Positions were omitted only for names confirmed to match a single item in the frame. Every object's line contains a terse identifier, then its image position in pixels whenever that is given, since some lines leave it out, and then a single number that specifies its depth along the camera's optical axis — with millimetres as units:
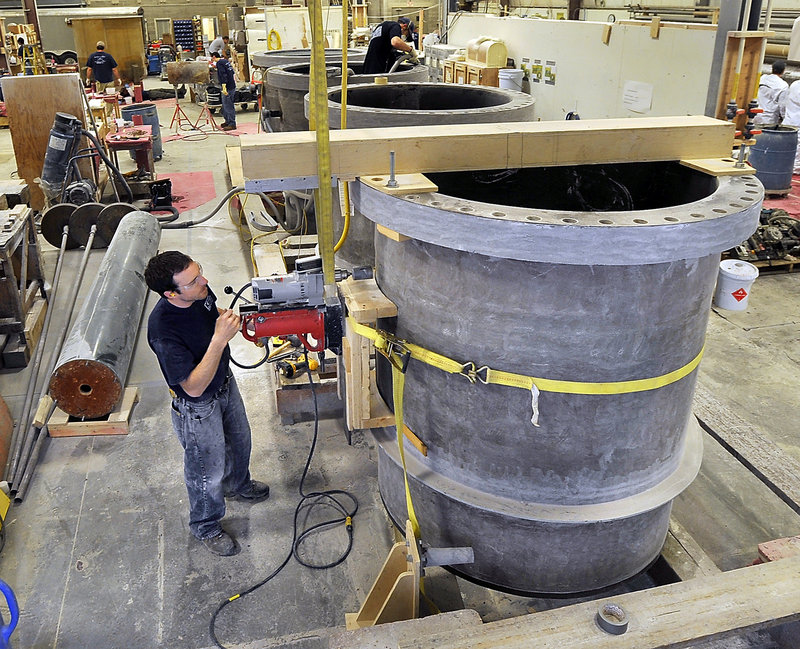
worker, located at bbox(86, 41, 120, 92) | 16328
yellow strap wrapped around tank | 2293
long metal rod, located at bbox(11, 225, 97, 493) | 3760
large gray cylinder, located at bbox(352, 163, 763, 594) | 2119
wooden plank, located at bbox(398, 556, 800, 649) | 1938
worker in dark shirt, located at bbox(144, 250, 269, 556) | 2746
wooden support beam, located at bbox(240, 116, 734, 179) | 2518
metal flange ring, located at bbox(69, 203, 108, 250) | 6984
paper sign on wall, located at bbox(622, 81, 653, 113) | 7938
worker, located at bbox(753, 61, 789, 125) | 9492
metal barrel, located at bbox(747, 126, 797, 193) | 8344
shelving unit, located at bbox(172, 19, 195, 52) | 25094
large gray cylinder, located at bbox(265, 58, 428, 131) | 5883
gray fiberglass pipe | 4020
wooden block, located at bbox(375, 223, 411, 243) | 2401
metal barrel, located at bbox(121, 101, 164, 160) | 10703
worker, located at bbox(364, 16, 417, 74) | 6637
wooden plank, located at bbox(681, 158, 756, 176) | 2602
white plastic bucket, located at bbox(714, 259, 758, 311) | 5246
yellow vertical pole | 2336
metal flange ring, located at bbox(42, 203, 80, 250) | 7082
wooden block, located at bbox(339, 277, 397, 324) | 2531
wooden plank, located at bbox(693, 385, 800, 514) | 3180
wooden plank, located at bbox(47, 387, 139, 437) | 4043
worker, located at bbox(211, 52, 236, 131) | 13211
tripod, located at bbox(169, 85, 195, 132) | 13941
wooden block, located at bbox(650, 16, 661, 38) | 7523
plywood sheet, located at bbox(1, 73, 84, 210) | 7980
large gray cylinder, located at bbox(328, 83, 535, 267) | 4109
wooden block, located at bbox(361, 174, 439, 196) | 2352
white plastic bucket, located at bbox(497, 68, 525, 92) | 10586
